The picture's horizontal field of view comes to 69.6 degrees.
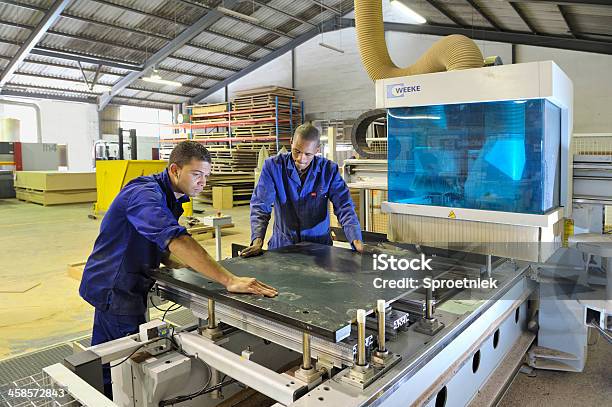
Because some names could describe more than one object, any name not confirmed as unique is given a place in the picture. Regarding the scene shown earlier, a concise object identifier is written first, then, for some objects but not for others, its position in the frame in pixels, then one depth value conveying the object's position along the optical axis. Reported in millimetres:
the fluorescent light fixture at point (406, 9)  8109
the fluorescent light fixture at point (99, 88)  13744
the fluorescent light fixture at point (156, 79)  11516
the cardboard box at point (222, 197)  10961
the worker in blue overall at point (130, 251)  1829
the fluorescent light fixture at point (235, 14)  9594
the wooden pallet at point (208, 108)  14117
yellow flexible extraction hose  2299
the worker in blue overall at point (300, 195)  2615
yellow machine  6909
